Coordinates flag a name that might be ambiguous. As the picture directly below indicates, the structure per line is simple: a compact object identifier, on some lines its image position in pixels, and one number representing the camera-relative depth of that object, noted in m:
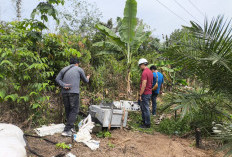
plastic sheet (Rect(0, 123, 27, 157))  2.21
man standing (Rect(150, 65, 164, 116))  6.30
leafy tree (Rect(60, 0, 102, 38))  15.12
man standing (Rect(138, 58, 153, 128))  5.01
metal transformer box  4.38
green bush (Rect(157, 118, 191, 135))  4.83
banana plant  7.17
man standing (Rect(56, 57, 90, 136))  4.16
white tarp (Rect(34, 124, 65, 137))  4.02
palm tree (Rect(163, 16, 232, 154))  2.42
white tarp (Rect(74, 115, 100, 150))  3.73
